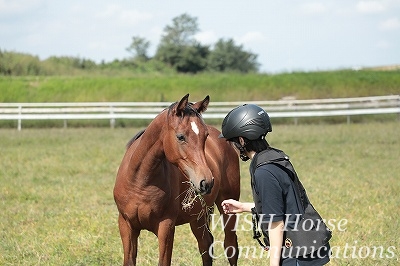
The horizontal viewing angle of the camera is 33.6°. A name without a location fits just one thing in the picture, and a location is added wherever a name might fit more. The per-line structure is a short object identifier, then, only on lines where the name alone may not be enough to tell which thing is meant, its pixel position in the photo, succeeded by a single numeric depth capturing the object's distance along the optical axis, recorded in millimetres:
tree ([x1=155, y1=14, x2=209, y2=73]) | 51000
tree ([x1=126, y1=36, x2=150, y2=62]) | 56969
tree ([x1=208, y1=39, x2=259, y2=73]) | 53556
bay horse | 5371
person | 3979
